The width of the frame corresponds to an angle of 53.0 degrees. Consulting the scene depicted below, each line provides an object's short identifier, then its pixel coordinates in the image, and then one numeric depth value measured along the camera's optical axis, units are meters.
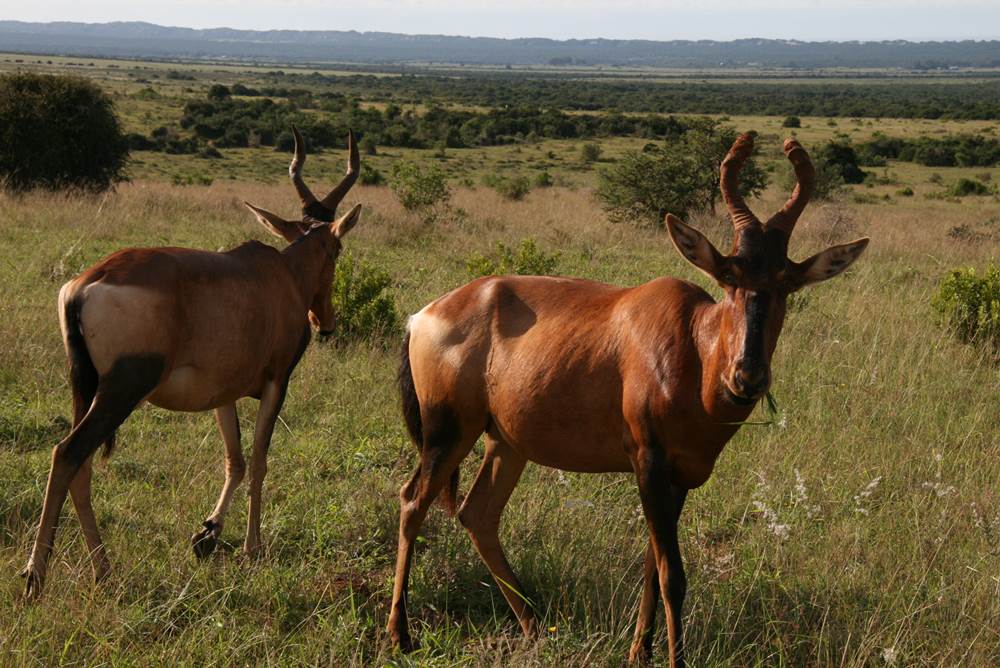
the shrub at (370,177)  30.16
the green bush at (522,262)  11.54
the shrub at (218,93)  69.31
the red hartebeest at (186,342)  4.84
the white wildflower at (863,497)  5.82
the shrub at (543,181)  34.28
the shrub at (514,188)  26.42
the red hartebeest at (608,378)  4.06
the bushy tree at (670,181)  20.48
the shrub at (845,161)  39.97
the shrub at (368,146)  46.41
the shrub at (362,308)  10.00
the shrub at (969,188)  35.17
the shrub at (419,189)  19.27
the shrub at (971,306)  10.05
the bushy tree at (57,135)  21.81
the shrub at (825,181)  26.98
